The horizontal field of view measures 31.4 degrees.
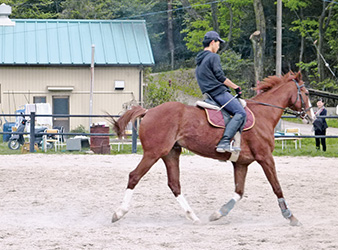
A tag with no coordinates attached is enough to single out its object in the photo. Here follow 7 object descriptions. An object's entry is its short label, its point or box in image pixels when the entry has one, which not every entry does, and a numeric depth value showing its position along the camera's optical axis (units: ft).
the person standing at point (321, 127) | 53.16
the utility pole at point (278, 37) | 88.22
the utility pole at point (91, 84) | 77.21
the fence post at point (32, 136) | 51.75
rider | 24.73
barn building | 79.36
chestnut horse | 24.50
